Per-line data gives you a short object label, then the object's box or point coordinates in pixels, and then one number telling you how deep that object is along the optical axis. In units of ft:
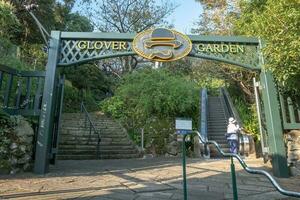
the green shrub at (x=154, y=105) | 28.18
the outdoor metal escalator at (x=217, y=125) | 25.23
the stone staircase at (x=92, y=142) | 23.38
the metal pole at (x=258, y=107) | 16.89
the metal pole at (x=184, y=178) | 9.39
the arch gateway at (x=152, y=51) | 15.93
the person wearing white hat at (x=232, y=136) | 22.42
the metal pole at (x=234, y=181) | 7.14
